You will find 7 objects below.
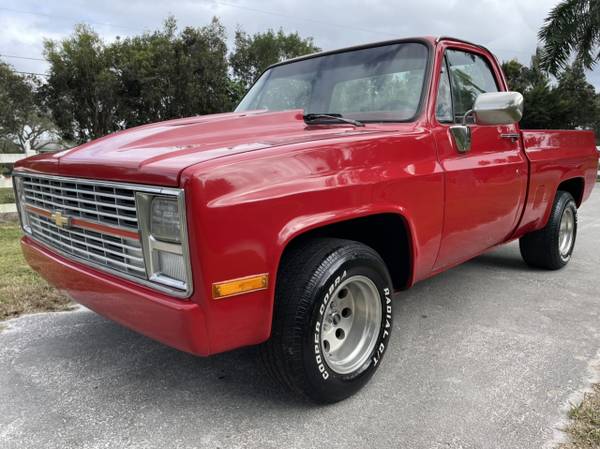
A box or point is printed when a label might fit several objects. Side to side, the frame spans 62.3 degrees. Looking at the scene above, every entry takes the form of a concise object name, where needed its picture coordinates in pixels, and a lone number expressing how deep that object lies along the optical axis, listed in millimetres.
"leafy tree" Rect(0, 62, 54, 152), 27062
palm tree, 13586
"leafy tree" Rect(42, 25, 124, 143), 23641
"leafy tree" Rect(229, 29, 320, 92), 35594
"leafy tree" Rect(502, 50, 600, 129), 25045
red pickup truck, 1857
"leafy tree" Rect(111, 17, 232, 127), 24266
